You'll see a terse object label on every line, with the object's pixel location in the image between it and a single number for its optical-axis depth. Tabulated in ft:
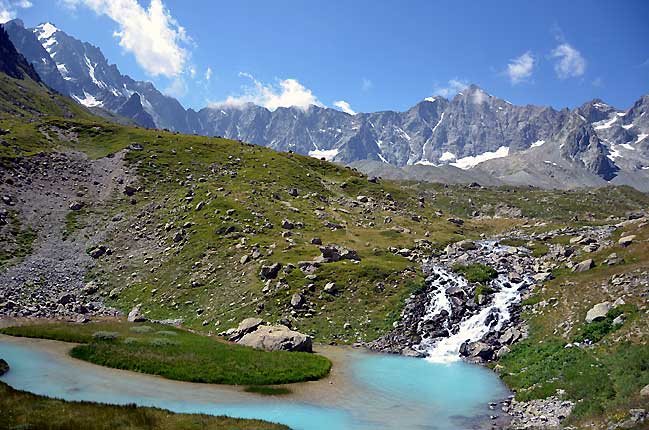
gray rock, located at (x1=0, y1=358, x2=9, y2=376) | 127.91
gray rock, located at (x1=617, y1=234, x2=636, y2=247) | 218.79
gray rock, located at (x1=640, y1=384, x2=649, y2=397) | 98.91
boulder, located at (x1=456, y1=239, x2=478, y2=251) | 298.97
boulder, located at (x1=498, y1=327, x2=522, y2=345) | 178.29
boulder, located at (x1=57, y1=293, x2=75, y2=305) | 243.50
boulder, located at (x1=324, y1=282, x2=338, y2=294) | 237.45
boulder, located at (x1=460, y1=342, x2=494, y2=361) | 176.45
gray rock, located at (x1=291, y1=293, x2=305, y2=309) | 224.74
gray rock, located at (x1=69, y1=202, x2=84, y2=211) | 353.31
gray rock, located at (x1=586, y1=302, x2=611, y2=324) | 156.76
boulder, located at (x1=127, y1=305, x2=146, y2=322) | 212.64
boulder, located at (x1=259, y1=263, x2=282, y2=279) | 247.91
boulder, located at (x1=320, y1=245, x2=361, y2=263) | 272.72
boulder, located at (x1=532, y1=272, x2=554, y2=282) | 216.19
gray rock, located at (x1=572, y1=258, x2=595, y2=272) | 207.49
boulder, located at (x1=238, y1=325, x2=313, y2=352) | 177.88
